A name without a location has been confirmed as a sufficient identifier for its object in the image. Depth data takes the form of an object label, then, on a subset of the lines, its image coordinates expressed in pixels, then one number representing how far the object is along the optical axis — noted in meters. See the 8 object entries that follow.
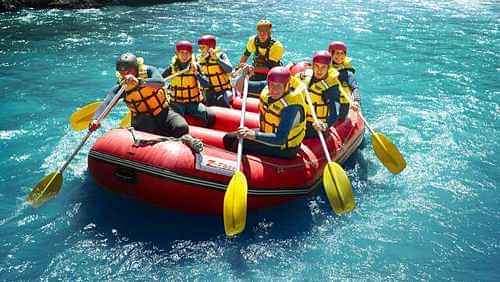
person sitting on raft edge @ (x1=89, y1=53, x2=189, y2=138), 5.26
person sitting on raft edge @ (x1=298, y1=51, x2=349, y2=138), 5.84
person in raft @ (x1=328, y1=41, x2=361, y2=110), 6.82
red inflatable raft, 4.93
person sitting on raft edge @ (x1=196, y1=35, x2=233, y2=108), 6.96
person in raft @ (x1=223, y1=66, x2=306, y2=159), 5.04
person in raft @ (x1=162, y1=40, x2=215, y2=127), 6.38
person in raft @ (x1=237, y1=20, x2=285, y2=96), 7.68
